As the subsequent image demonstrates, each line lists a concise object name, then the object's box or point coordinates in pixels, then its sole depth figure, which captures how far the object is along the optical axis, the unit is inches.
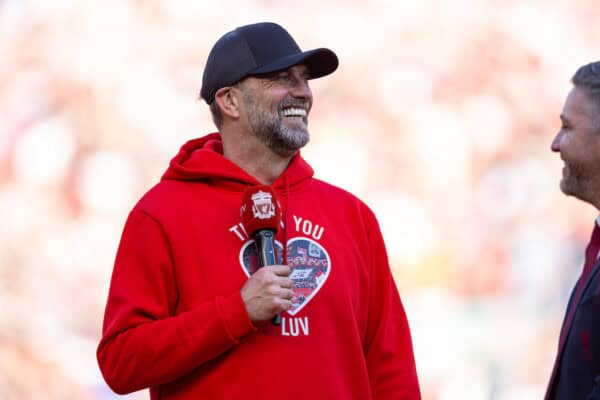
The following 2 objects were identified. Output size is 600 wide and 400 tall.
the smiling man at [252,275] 512.0
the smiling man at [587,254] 505.0
